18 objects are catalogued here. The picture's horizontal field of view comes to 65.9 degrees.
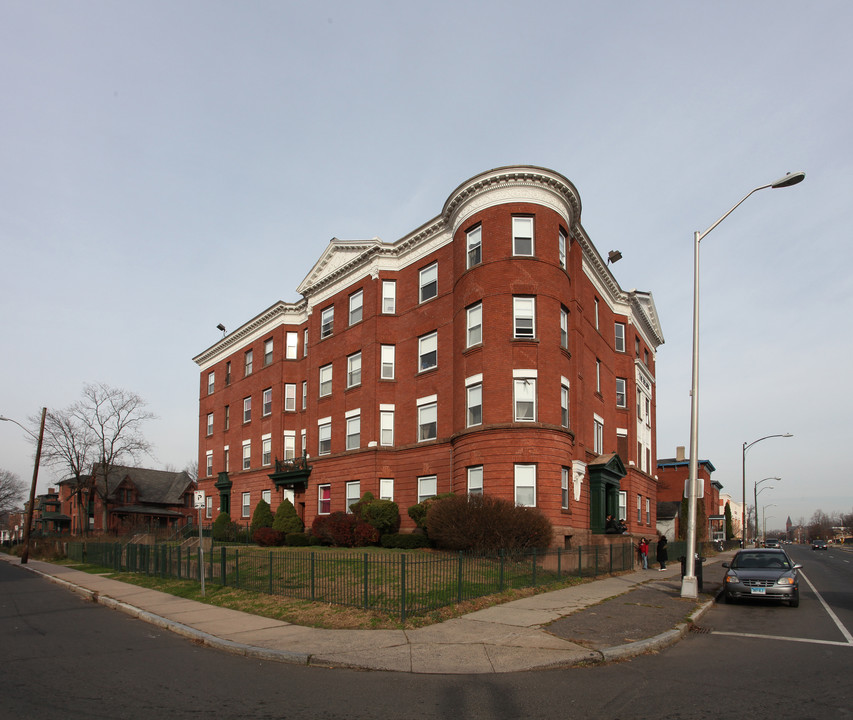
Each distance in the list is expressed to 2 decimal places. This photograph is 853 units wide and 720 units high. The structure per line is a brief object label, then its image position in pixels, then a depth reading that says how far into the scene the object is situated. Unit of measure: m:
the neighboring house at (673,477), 67.62
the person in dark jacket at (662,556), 28.94
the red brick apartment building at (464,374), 26.70
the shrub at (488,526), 21.28
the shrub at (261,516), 38.56
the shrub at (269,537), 34.47
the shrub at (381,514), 30.23
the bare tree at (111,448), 69.75
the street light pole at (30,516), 38.72
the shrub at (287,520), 36.44
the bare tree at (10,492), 135.25
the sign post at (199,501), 17.46
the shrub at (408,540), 27.70
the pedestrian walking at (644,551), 29.64
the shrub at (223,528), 42.41
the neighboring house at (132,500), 81.25
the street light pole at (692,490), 17.33
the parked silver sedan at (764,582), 16.45
